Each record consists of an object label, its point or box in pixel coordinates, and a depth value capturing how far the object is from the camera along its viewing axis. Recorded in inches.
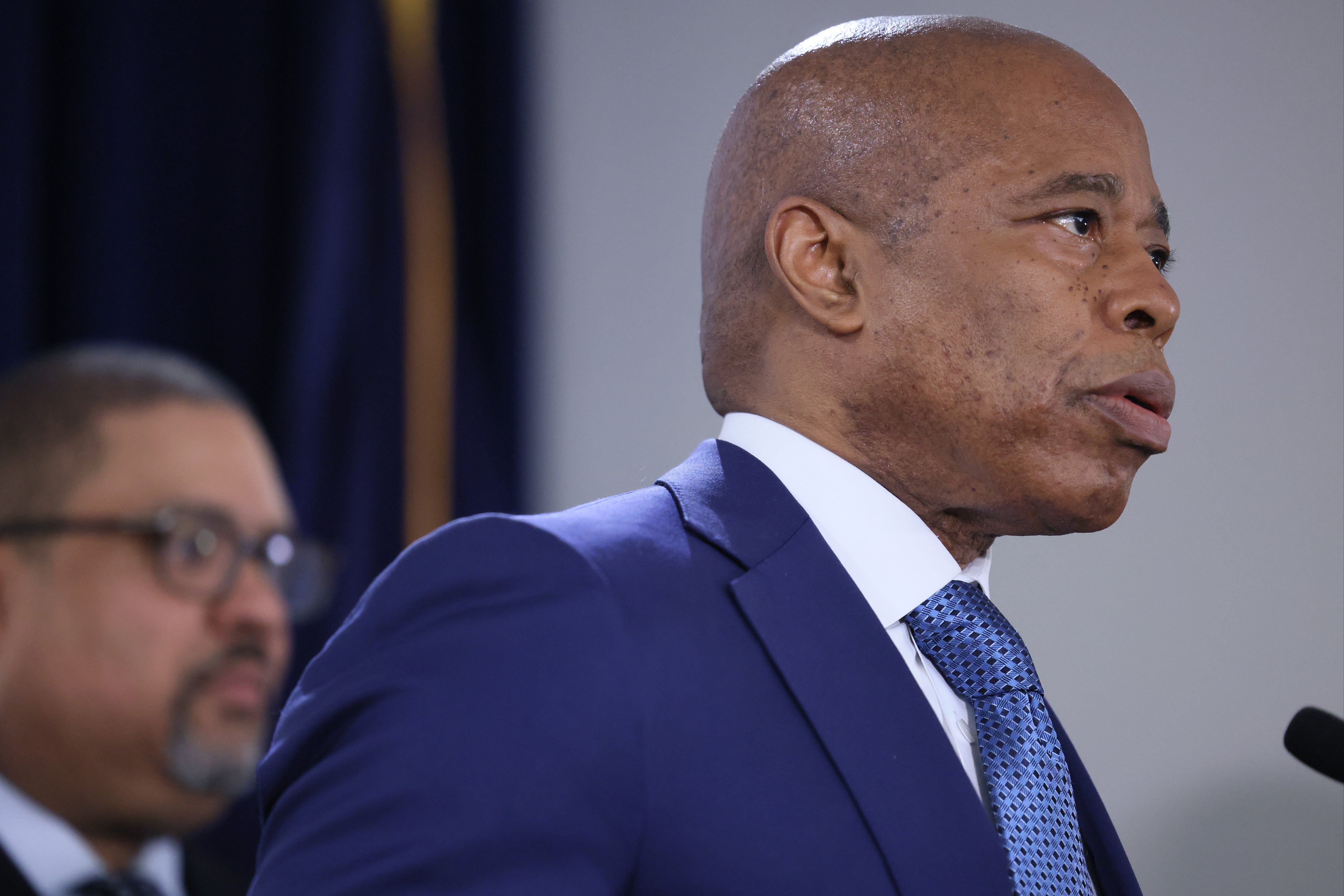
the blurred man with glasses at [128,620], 100.8
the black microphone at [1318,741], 102.7
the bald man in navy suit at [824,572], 97.4
